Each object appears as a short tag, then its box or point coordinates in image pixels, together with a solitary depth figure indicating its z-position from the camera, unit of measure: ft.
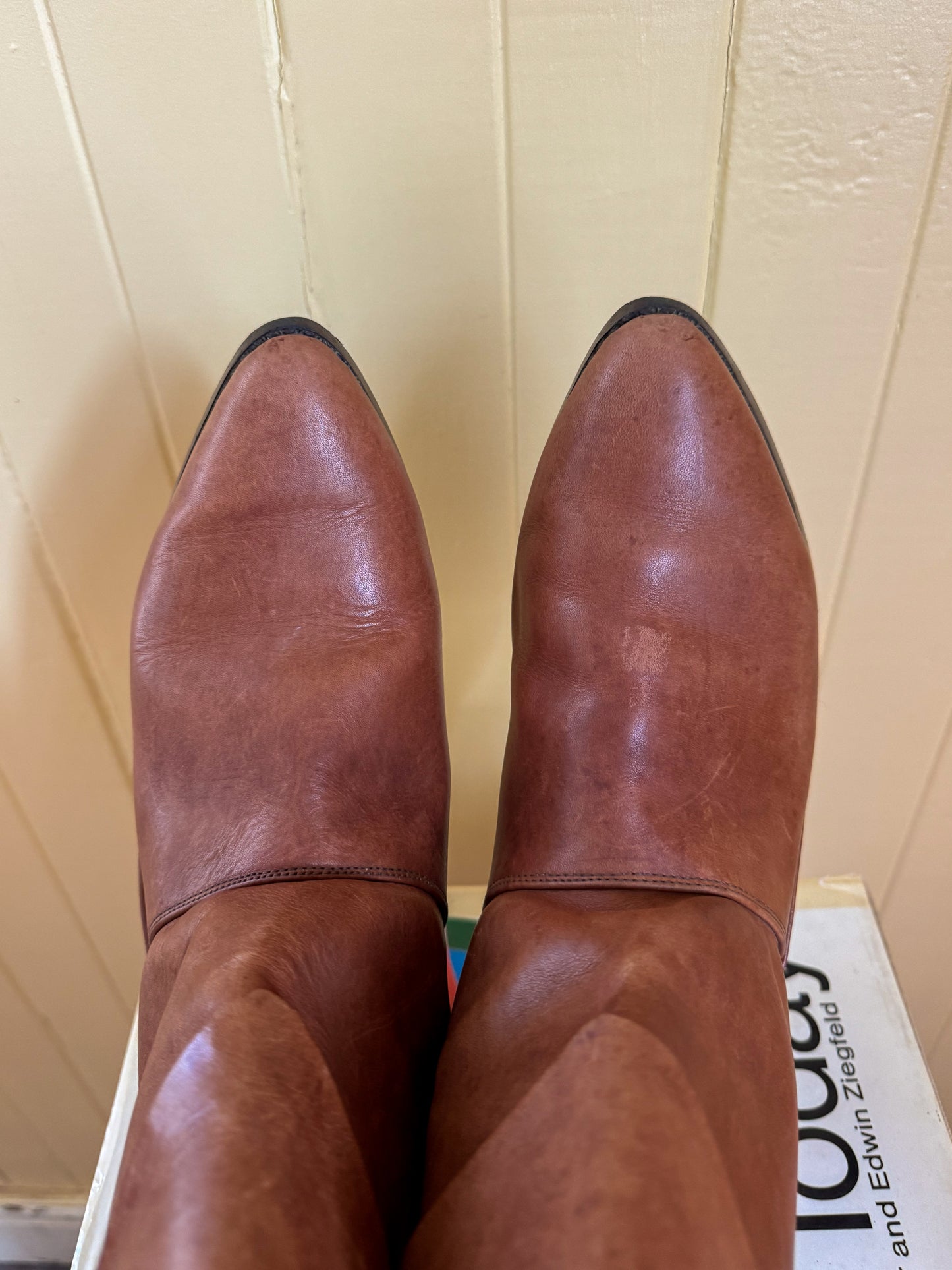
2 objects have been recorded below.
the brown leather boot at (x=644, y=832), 1.22
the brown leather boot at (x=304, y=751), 1.46
